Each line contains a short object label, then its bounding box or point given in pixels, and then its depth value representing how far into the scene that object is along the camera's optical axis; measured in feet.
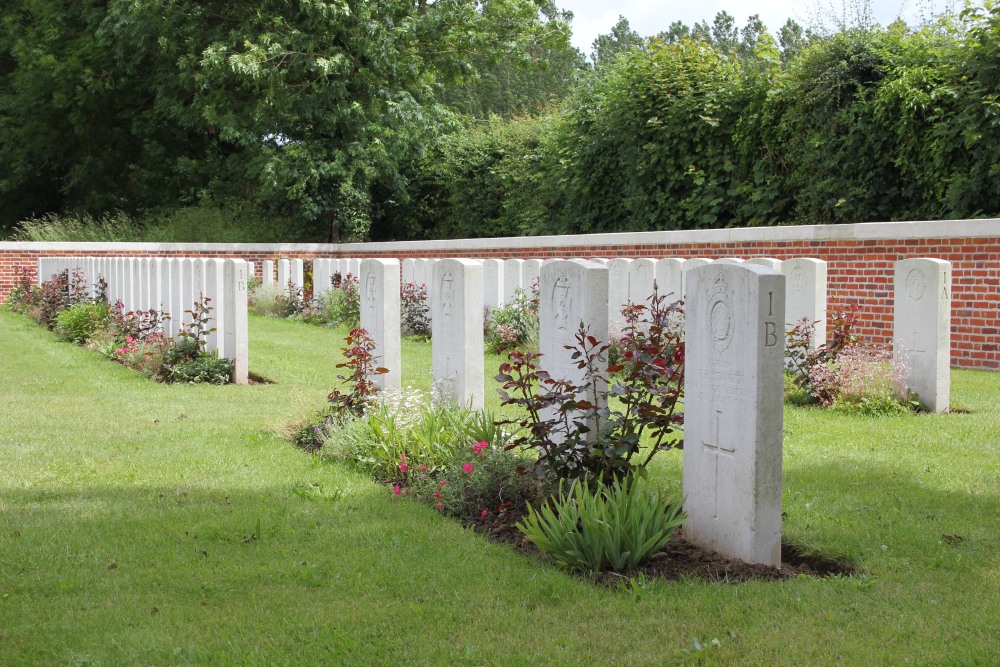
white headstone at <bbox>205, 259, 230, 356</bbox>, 32.35
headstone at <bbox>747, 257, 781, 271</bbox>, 27.42
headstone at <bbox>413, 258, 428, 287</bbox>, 49.47
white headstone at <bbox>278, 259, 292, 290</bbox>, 63.00
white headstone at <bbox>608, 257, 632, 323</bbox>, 37.14
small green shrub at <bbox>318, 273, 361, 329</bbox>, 53.21
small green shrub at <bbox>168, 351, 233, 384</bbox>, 31.73
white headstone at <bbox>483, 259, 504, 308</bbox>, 44.47
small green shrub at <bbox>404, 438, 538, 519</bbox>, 16.28
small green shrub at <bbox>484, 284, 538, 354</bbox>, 39.47
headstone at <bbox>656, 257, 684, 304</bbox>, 34.56
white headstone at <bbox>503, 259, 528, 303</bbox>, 44.06
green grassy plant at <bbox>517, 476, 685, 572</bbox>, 13.14
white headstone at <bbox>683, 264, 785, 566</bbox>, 12.92
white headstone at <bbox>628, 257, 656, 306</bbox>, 35.94
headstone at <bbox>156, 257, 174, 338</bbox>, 37.93
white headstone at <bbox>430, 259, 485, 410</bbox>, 20.43
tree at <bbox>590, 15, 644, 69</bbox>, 188.29
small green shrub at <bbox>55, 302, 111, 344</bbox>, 43.98
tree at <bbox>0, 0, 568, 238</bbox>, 74.79
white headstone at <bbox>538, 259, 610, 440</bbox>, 15.67
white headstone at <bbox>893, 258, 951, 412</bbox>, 25.25
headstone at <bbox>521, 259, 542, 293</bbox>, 42.88
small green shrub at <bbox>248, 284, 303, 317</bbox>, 60.13
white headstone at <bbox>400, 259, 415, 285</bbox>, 51.37
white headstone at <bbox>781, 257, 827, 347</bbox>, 29.19
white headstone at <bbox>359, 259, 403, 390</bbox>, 22.35
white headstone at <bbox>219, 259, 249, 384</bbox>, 31.22
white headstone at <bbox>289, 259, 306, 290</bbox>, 61.26
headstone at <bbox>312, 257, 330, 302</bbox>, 57.88
